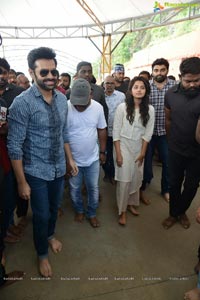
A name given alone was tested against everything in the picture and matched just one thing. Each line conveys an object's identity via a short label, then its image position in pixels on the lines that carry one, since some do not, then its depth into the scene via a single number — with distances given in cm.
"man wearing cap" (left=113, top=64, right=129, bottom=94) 402
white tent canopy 739
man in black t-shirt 219
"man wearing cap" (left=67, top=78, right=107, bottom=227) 222
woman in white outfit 252
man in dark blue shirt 162
